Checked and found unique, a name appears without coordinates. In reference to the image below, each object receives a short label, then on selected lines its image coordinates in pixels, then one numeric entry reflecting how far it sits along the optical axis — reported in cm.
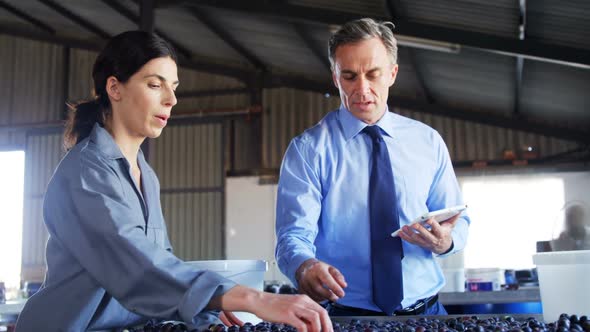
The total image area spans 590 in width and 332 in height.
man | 184
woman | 117
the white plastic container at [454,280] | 496
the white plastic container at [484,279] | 480
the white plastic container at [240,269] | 152
